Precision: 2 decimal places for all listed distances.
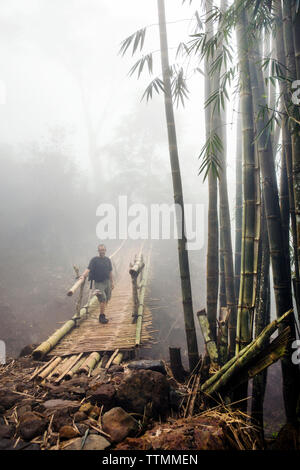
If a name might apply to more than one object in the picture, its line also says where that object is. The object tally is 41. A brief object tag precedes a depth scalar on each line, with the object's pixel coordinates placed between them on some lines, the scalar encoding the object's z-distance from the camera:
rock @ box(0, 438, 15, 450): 1.94
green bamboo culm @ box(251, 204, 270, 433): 3.05
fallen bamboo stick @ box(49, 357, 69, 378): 3.51
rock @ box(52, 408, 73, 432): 2.15
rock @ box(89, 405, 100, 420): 2.30
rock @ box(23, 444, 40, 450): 1.92
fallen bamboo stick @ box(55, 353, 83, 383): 3.35
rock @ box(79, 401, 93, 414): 2.33
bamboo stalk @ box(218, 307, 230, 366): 3.21
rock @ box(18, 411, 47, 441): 2.06
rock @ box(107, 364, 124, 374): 3.48
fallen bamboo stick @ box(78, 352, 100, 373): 3.55
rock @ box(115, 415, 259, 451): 1.83
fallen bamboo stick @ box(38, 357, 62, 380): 3.44
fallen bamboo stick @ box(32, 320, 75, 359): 4.10
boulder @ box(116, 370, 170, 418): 2.36
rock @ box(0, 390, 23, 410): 2.62
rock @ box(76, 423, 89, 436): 2.06
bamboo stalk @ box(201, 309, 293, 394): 2.04
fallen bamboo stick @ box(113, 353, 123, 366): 3.87
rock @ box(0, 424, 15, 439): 2.07
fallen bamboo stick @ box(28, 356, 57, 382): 3.47
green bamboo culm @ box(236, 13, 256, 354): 2.46
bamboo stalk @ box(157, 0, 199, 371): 3.21
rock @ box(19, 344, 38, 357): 4.51
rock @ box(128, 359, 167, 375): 2.92
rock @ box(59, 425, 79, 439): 2.01
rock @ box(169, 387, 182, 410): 2.54
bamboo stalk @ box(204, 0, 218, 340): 3.48
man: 5.45
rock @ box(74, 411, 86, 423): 2.22
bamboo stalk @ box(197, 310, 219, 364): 3.12
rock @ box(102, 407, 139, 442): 2.01
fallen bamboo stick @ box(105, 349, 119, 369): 3.75
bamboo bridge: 3.69
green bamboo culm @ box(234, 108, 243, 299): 3.86
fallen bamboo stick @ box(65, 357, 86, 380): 3.42
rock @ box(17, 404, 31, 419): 2.41
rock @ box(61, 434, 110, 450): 1.88
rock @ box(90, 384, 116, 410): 2.45
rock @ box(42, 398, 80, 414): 2.40
